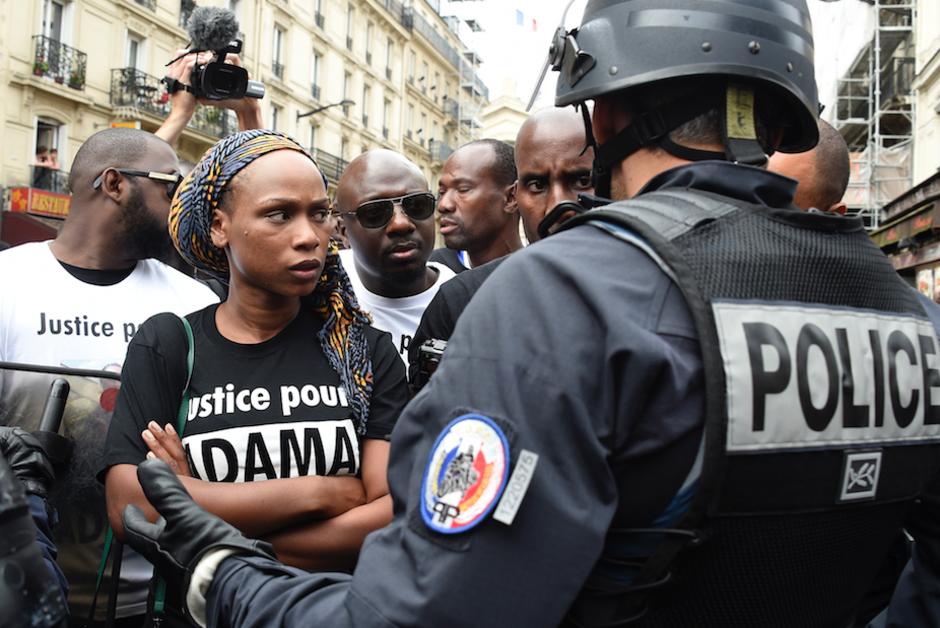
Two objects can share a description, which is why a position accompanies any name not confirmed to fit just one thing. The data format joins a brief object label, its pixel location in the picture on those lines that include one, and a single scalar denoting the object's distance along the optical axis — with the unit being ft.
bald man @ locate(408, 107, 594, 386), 9.91
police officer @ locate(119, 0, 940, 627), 4.09
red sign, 55.21
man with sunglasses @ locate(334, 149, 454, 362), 12.21
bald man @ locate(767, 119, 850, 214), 10.68
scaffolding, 63.62
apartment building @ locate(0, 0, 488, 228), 58.13
